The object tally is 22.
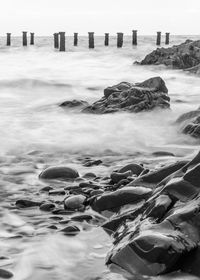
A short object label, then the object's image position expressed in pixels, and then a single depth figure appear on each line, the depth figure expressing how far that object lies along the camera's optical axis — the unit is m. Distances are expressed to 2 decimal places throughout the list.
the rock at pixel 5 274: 2.78
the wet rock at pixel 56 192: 4.39
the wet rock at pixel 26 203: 4.05
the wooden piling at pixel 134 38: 40.32
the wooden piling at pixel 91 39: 38.09
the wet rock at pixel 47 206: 3.95
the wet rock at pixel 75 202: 3.96
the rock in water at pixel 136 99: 9.79
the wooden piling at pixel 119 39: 37.84
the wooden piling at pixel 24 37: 40.28
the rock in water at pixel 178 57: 21.58
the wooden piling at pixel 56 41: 39.75
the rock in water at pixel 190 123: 7.33
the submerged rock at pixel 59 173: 4.93
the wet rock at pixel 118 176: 4.75
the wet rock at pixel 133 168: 4.97
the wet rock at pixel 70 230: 3.44
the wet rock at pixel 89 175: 5.02
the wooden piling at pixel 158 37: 40.97
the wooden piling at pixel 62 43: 36.04
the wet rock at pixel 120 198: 3.87
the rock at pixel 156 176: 4.15
